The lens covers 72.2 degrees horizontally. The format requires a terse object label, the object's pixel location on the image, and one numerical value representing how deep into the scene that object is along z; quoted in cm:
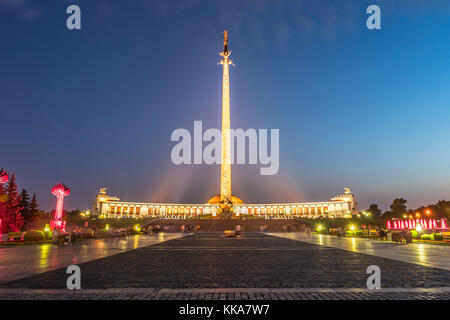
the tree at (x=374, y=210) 13271
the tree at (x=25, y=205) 7194
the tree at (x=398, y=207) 11912
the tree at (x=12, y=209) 4742
